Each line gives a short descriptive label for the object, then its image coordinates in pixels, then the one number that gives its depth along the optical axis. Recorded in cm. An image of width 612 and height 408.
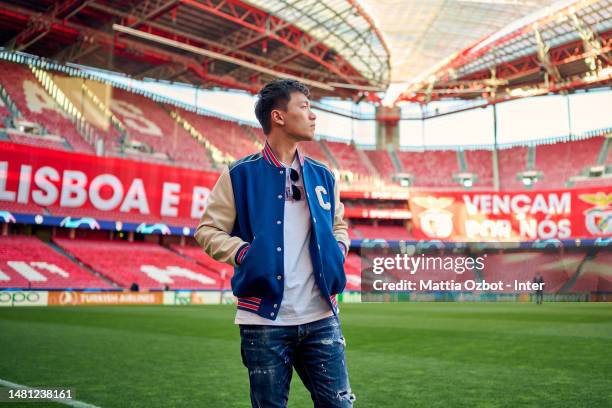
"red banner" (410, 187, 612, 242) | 4572
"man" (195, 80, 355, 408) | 297
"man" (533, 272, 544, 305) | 3041
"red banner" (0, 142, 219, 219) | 3472
